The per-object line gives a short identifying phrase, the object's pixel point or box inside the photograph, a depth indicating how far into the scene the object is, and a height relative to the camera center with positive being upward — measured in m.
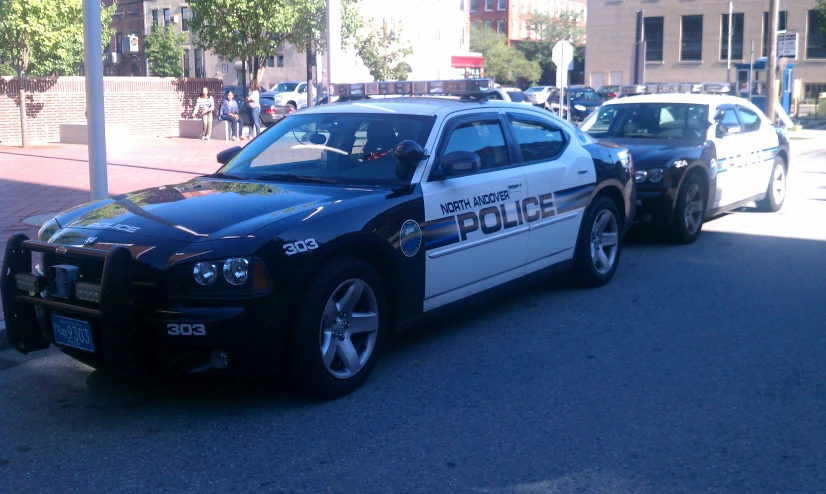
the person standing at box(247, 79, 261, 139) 25.56 +0.27
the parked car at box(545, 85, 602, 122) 36.25 +0.64
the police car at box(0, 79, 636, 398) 4.54 -0.70
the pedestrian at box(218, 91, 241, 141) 25.52 +0.15
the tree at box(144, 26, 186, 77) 57.47 +4.33
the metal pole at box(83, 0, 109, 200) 8.69 +0.20
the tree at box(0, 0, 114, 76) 23.52 +2.41
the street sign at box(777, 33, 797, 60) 24.52 +1.82
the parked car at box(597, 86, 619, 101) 42.46 +1.13
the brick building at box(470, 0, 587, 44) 86.62 +9.66
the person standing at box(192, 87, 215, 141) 25.75 +0.29
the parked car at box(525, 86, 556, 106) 41.78 +1.03
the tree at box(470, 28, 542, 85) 76.00 +4.63
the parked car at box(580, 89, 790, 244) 9.59 -0.43
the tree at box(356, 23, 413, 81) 33.97 +2.44
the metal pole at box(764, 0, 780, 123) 23.66 +1.32
